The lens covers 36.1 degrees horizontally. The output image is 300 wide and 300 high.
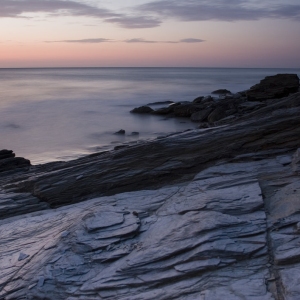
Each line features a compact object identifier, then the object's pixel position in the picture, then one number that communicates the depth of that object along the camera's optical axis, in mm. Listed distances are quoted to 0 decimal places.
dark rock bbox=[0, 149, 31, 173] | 15675
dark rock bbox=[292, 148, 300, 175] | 8972
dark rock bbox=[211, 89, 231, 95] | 62881
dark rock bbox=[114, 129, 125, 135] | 29766
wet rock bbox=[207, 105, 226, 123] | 29652
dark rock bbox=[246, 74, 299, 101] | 33938
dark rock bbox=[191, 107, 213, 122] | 33094
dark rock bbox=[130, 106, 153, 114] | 41281
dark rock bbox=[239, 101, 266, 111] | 25577
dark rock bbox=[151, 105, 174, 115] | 39094
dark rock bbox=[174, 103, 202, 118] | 36147
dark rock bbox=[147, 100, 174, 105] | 51131
